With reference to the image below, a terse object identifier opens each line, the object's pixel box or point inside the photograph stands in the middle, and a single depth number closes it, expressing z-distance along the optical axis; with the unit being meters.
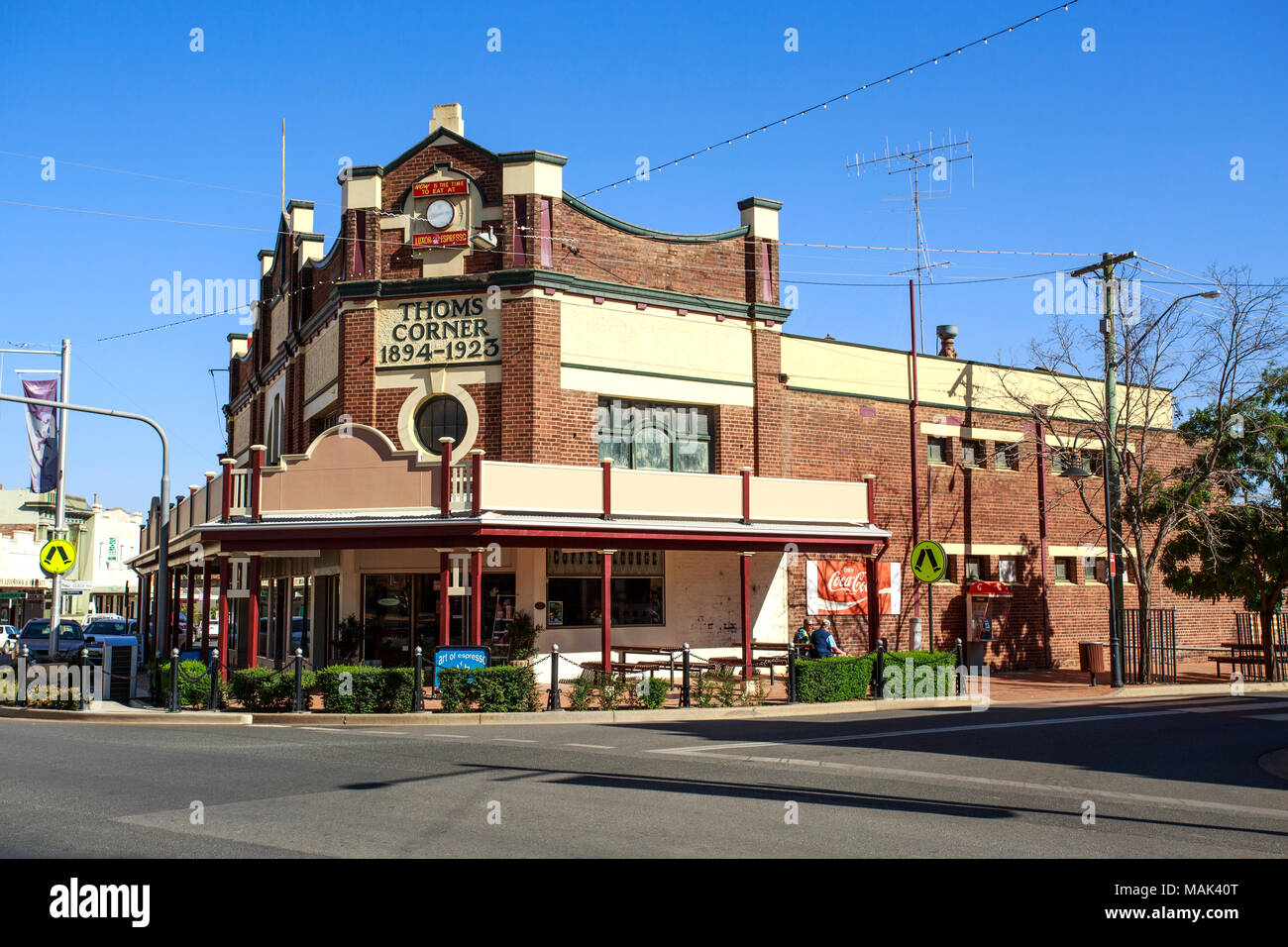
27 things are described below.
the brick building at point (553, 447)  20.47
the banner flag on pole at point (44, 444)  26.98
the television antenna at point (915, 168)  29.09
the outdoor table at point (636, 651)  19.75
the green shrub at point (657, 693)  18.50
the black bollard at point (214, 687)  18.23
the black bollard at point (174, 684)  18.27
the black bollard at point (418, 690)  17.36
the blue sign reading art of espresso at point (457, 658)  18.17
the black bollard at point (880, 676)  20.50
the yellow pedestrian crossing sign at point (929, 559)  19.89
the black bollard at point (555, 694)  18.08
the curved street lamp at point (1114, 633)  23.52
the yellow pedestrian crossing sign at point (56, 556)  22.36
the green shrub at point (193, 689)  18.62
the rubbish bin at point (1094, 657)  26.06
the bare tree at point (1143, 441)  24.48
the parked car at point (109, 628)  36.36
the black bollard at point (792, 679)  19.36
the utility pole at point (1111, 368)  24.17
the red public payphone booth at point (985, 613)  27.14
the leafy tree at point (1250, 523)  25.47
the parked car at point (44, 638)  33.41
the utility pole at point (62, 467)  27.06
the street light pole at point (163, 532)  21.22
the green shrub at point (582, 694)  18.27
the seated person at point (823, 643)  22.36
